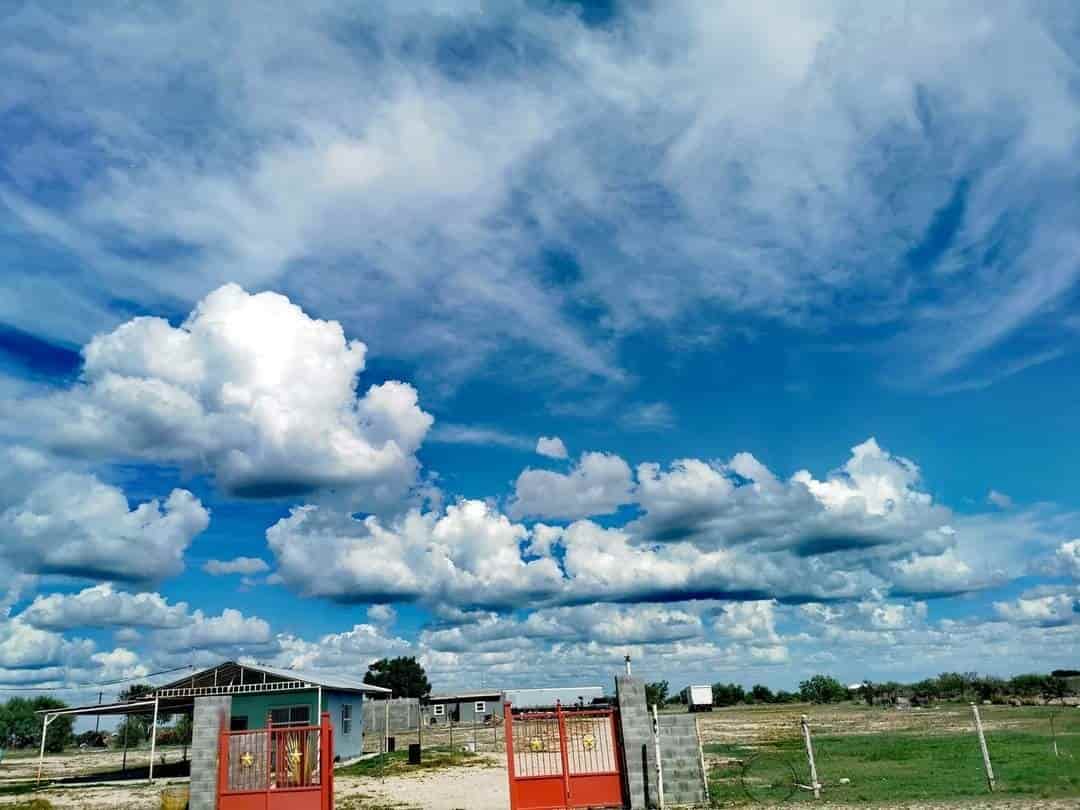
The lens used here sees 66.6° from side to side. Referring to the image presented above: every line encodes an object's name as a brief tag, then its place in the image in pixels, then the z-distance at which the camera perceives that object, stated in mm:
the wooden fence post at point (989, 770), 16758
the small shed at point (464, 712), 75000
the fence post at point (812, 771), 17438
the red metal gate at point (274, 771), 16703
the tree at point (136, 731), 59616
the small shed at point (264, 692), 31312
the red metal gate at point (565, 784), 16562
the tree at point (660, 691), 95562
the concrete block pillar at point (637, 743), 16906
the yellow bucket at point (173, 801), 18109
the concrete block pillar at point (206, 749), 17531
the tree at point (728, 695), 110369
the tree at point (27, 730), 65188
